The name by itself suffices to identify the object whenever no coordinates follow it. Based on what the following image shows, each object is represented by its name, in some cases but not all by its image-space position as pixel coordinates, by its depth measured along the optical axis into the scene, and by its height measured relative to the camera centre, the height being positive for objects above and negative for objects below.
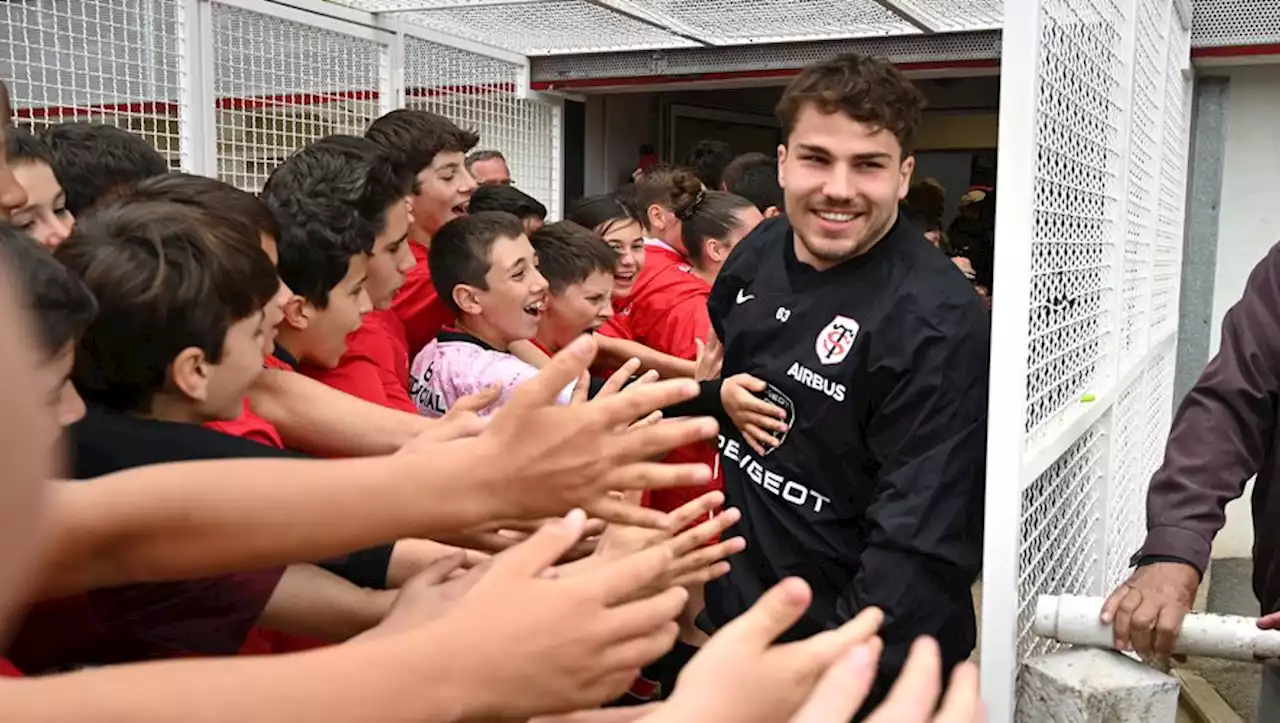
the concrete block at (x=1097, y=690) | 1.46 -0.60
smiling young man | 1.75 -0.23
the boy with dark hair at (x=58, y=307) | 1.06 -0.06
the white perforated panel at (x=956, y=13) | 3.72 +0.95
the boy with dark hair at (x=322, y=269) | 2.04 -0.02
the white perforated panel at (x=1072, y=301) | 1.62 -0.07
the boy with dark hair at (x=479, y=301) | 2.54 -0.10
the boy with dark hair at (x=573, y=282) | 3.17 -0.06
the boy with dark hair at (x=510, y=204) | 3.74 +0.21
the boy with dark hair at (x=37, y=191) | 1.96 +0.13
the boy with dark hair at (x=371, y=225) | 2.17 +0.08
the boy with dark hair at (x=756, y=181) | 4.44 +0.37
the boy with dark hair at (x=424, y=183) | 3.05 +0.24
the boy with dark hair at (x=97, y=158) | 2.34 +0.22
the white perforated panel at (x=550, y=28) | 4.01 +0.98
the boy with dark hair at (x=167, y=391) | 1.22 -0.18
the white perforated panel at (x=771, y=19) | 3.86 +0.97
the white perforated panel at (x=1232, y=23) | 4.03 +0.98
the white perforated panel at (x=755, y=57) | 4.14 +0.90
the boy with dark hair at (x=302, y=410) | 1.72 -0.26
